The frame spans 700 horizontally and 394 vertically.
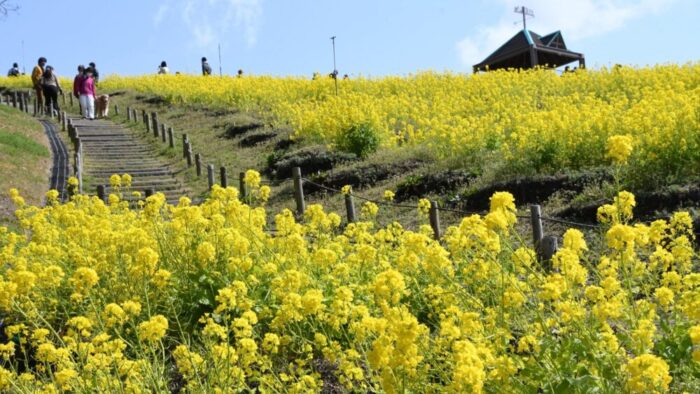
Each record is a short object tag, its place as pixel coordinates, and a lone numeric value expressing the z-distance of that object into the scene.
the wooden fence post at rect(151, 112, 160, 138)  22.22
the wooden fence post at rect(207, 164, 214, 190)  15.66
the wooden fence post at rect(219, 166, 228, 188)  15.23
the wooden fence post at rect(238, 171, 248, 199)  14.64
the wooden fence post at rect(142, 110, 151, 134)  23.48
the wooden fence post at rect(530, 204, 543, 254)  7.39
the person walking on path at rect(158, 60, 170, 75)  36.38
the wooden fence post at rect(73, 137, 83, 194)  15.08
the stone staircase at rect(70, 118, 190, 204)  15.92
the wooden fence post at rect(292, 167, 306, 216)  12.92
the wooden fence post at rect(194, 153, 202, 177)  16.94
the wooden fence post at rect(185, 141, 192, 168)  18.28
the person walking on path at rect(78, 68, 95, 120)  23.77
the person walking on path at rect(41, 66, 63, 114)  24.28
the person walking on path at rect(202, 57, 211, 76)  36.59
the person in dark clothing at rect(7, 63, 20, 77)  41.19
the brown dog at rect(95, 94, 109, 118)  26.80
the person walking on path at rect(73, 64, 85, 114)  23.78
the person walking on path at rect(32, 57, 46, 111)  25.14
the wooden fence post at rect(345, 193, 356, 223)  10.84
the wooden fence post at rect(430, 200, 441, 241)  8.92
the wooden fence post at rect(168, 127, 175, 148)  20.36
